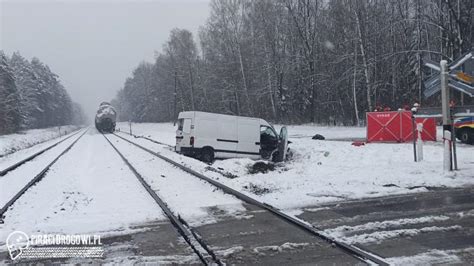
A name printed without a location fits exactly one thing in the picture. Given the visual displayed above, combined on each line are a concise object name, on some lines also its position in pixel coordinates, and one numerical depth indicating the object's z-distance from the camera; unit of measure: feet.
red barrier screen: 64.34
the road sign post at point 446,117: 36.91
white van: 63.72
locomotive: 197.67
